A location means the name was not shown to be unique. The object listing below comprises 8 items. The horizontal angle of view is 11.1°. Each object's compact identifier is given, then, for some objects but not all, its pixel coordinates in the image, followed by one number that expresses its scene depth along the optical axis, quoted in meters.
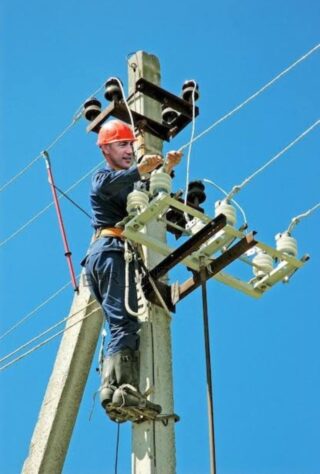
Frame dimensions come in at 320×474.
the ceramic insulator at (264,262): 9.80
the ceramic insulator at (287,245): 9.79
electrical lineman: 9.30
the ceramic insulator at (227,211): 9.42
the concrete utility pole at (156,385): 9.12
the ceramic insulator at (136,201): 9.39
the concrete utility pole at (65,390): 10.94
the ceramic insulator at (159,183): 9.38
